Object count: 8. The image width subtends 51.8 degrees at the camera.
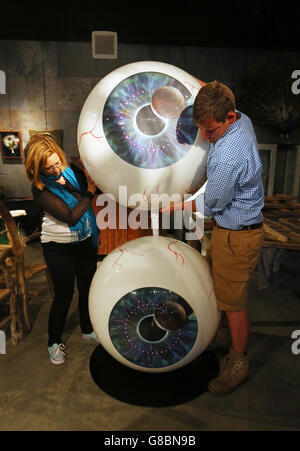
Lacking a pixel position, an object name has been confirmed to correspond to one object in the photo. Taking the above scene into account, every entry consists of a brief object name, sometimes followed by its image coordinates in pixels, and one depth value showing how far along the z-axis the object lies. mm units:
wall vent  4443
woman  1551
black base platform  1561
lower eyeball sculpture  1381
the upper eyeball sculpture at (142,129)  1232
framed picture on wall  5152
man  1239
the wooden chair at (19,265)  1983
